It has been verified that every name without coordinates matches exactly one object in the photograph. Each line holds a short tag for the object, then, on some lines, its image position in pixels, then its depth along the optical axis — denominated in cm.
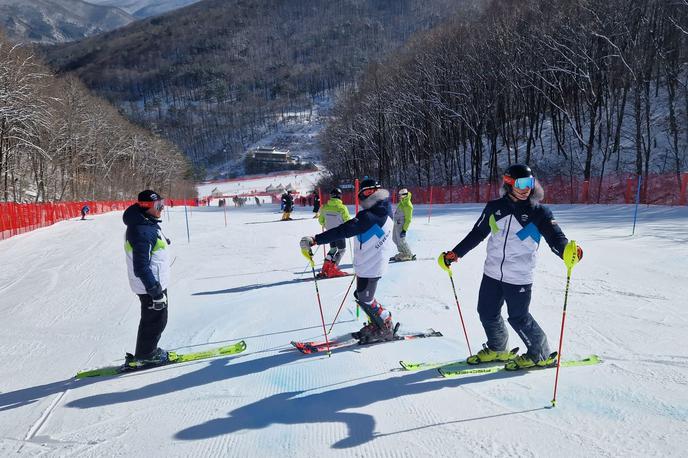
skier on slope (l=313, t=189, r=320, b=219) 2666
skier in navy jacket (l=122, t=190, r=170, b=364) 456
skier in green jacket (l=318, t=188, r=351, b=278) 962
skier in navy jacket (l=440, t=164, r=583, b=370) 398
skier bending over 480
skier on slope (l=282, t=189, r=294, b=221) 2556
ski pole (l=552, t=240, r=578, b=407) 380
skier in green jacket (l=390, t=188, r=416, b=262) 1048
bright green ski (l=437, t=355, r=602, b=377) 433
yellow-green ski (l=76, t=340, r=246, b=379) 488
